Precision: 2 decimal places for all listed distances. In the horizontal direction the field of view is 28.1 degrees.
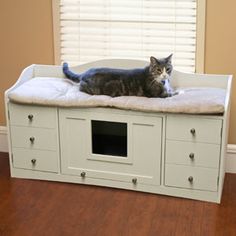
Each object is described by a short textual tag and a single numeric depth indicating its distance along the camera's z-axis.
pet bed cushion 2.83
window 3.29
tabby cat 3.03
